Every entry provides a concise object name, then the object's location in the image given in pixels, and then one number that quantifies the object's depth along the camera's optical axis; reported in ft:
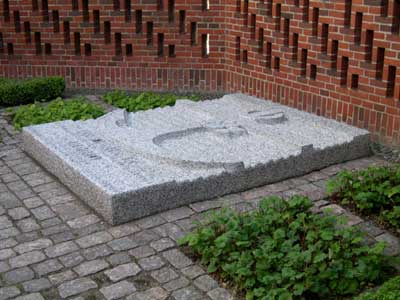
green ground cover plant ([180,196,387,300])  12.40
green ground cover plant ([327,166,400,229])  15.83
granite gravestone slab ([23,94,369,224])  16.44
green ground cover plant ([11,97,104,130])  24.02
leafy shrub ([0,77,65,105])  27.58
